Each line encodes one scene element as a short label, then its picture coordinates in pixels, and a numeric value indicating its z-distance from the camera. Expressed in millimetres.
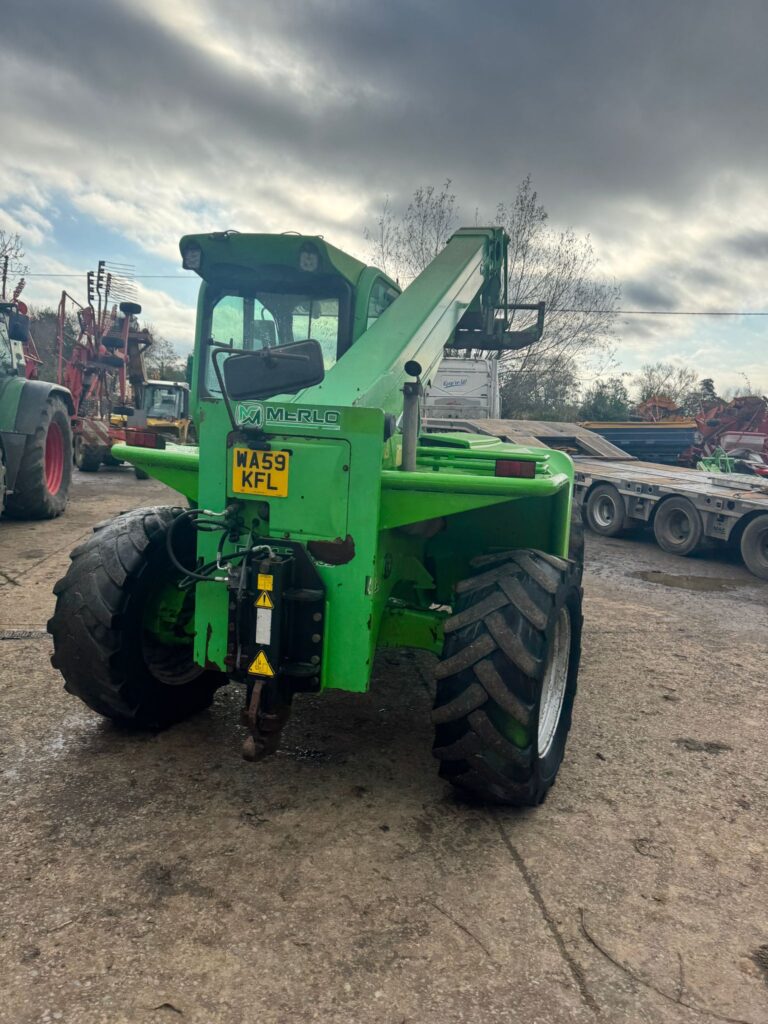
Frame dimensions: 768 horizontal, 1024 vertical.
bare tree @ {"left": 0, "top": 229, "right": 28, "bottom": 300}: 9260
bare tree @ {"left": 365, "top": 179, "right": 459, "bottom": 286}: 23547
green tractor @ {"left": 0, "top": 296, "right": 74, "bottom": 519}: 8188
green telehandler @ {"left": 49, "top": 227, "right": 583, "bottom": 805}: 2717
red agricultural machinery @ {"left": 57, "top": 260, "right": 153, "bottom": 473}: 15078
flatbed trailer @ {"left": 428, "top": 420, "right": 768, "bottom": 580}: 8398
